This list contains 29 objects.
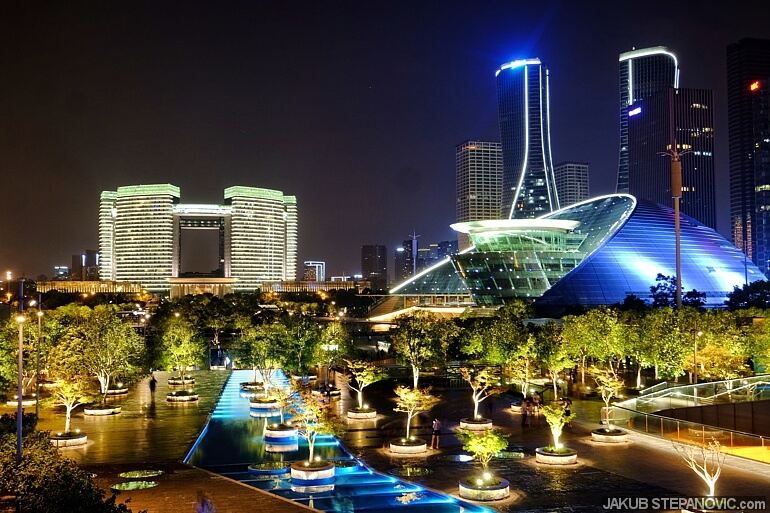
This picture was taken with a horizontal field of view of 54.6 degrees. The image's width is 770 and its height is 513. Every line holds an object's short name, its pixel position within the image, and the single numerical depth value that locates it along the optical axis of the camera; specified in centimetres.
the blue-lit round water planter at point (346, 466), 2412
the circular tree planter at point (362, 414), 3406
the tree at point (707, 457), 1977
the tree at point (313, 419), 2420
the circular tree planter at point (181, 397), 3962
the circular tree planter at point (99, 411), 3475
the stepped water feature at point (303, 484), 2066
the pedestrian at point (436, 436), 2758
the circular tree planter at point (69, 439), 2738
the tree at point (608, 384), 3003
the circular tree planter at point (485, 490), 2056
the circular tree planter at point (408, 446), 2636
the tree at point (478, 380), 3241
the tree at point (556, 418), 2581
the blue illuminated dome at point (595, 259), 8400
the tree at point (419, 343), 4209
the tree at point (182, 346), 4506
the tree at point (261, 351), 4106
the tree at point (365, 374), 3497
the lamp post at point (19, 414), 1633
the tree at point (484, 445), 2231
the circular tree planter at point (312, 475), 2239
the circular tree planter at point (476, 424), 3070
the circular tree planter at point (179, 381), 4666
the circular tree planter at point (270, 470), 2352
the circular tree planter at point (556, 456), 2453
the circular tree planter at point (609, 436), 2800
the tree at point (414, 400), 2836
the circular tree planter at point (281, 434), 2903
